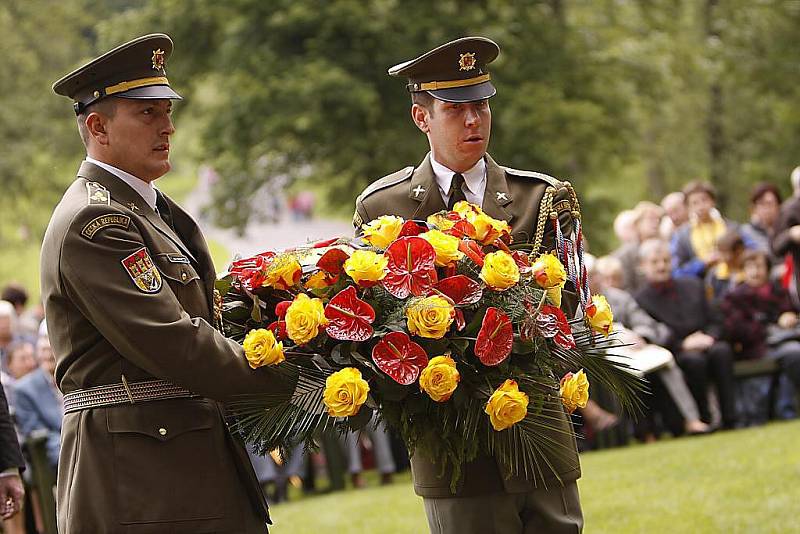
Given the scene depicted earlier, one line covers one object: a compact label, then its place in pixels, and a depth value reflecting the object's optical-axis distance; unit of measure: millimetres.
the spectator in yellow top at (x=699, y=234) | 13305
